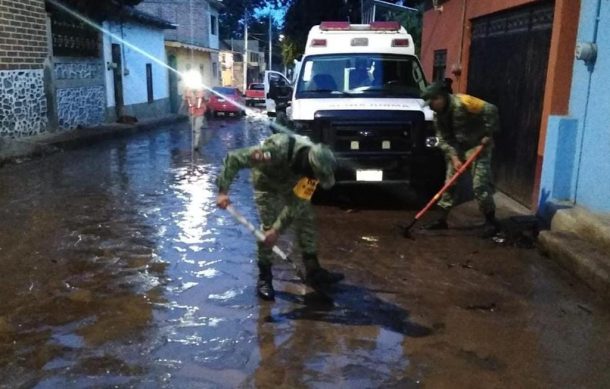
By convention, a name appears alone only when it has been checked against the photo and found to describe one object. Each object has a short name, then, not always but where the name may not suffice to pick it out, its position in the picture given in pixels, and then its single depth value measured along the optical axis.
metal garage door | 7.49
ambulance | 7.61
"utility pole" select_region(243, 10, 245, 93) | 49.70
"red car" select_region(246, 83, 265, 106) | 35.93
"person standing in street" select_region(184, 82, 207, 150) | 13.88
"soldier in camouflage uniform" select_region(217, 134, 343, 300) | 4.18
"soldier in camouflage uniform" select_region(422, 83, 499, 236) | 6.32
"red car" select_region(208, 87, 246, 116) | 27.36
